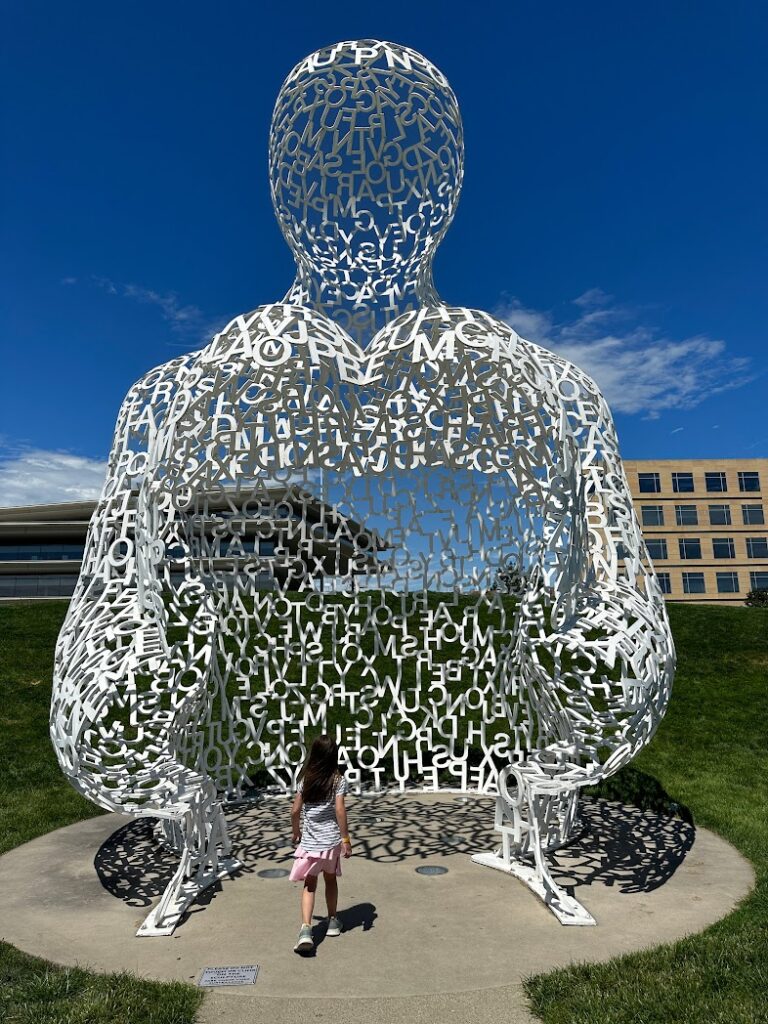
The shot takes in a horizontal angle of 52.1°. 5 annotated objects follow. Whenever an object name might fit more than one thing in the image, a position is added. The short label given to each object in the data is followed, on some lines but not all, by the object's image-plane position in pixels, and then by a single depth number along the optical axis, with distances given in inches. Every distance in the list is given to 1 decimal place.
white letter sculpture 193.9
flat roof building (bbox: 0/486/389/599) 1253.1
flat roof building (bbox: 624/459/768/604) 1638.8
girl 168.2
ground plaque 148.8
